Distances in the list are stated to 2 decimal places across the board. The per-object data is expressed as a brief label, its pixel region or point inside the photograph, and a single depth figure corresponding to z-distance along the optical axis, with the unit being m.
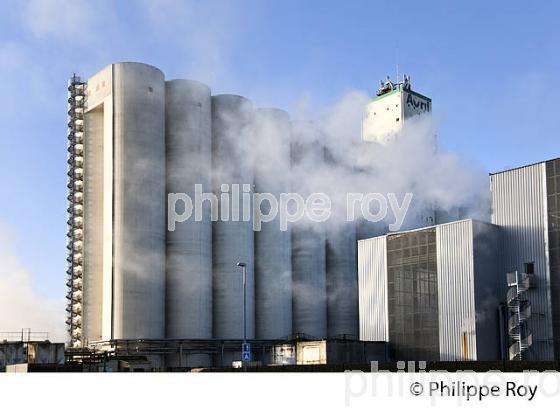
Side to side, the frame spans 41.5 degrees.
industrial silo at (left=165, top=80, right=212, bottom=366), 72.69
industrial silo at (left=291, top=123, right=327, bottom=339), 81.69
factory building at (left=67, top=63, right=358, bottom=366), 71.12
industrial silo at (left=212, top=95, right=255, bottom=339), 75.50
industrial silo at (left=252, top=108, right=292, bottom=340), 78.88
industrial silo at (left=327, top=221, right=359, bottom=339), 83.62
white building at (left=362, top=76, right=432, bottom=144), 103.12
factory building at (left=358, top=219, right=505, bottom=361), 52.91
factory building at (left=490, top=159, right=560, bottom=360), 50.25
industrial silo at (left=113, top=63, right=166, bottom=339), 69.69
